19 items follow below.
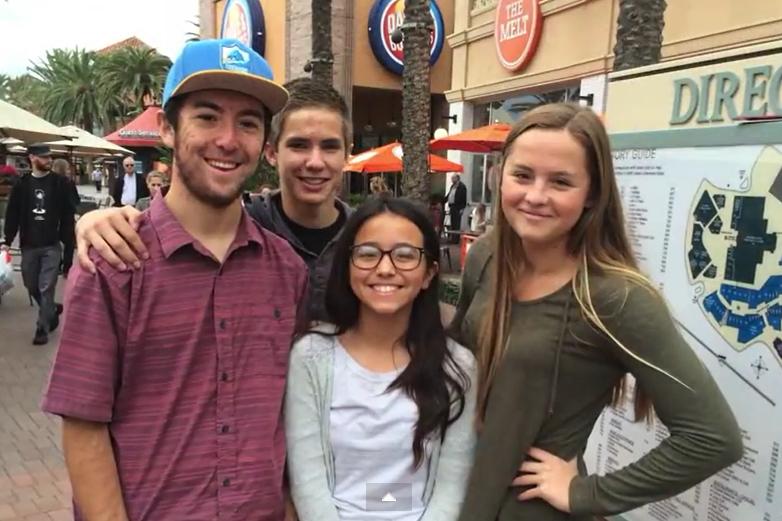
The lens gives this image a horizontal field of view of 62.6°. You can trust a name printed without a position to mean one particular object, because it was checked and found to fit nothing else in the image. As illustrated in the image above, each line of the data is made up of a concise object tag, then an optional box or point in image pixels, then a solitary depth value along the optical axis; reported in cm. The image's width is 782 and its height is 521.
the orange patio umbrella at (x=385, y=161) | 1173
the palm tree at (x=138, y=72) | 3738
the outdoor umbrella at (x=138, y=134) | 2069
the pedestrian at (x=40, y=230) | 720
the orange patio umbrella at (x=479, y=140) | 985
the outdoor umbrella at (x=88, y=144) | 1684
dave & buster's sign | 1725
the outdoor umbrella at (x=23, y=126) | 1043
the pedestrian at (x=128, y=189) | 1343
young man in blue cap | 153
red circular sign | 1176
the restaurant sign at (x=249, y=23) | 1954
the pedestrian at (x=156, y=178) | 882
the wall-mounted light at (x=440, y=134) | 1279
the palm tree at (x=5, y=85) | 7769
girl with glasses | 174
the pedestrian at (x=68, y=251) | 813
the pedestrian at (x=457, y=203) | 1477
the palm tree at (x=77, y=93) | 4562
